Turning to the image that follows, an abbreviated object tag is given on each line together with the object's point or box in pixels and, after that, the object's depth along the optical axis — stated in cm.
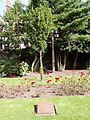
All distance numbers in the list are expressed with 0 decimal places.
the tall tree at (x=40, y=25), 607
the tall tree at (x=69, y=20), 853
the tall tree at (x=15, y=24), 841
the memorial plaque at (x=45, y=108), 296
